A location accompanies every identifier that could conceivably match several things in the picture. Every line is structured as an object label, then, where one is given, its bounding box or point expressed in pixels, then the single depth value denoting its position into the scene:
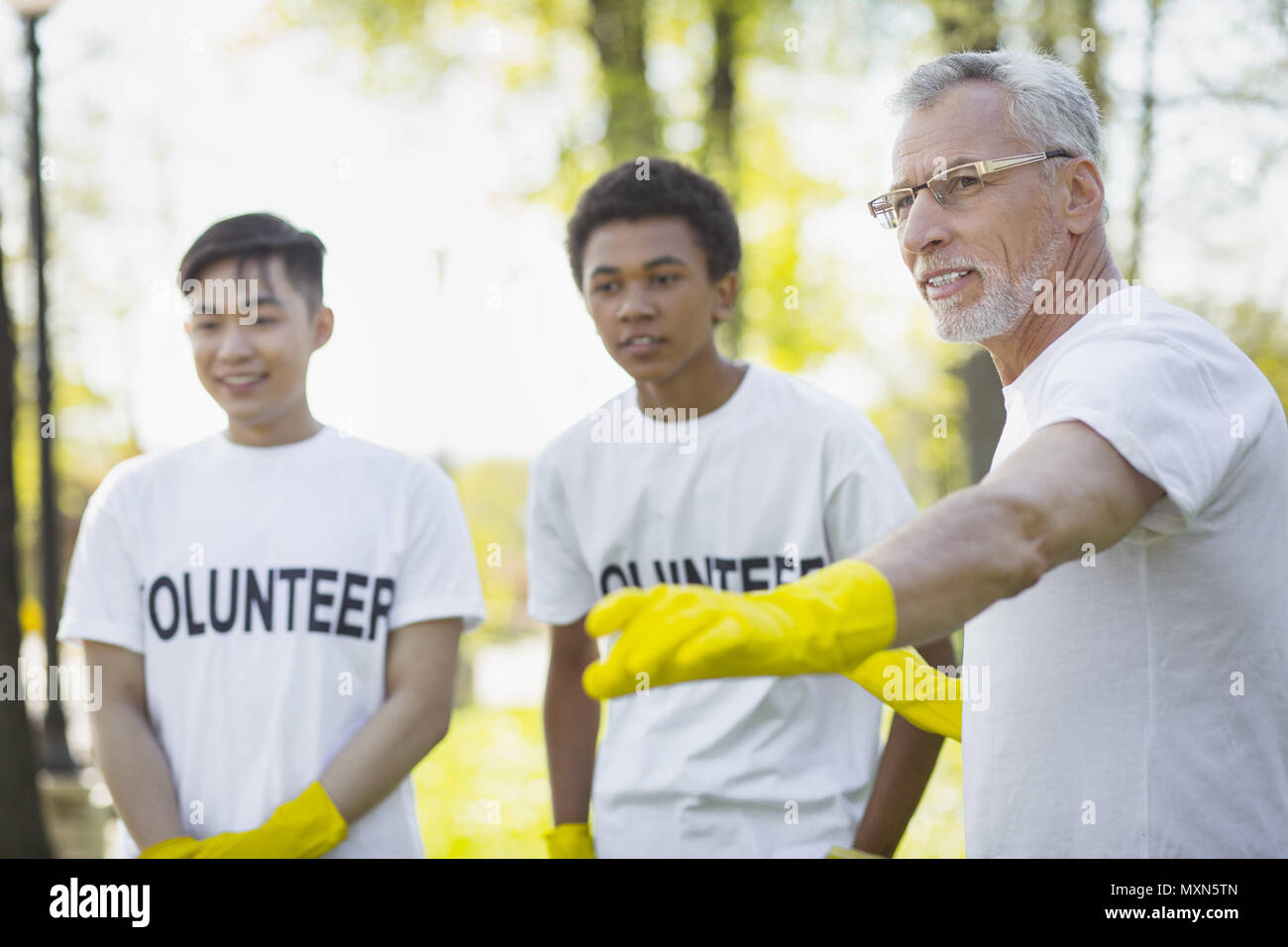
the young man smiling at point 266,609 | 2.54
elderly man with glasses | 1.25
